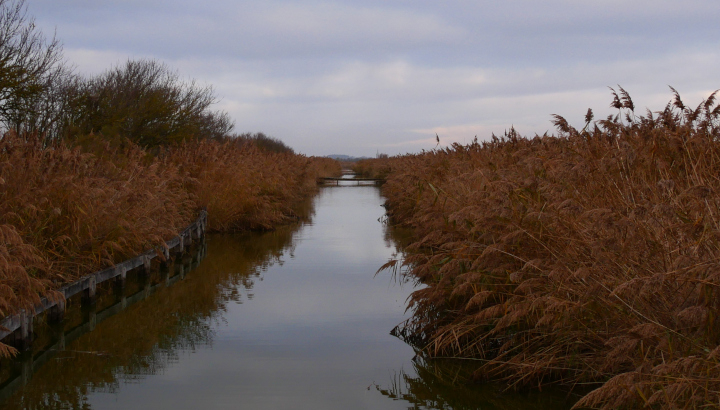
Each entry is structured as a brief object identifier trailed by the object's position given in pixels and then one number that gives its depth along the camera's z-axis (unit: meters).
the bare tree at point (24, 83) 16.47
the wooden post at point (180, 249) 12.16
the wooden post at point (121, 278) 9.06
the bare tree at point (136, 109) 19.62
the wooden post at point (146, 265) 10.12
